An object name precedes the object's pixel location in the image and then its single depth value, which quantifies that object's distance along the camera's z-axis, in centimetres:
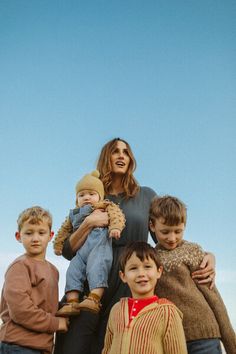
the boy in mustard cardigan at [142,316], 335
